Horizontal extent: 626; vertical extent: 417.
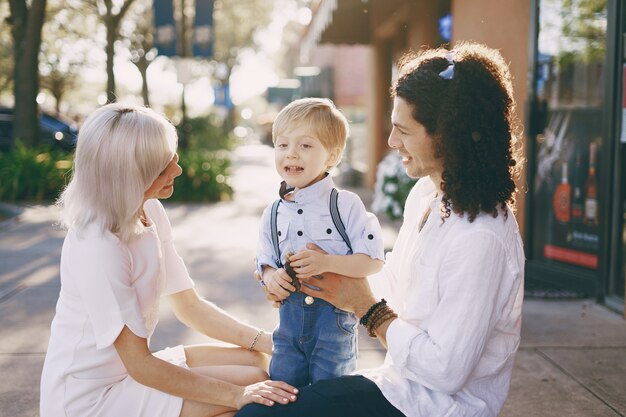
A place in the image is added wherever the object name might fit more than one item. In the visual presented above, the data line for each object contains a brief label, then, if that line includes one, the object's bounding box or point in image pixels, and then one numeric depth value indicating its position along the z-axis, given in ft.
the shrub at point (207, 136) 89.60
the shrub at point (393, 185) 29.89
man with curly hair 6.15
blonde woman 6.85
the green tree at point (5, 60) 113.39
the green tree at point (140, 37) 95.91
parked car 65.51
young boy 8.16
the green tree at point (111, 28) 55.52
